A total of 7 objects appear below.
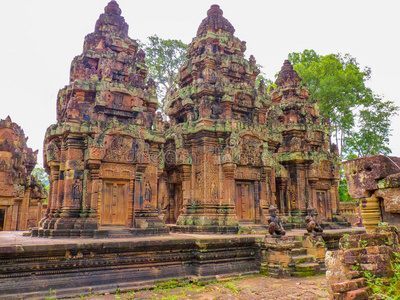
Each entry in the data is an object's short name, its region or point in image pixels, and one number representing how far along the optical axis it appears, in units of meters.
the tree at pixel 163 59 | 23.22
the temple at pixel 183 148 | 8.53
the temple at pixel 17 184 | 13.73
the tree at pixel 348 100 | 22.28
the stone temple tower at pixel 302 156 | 14.70
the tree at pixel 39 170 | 44.66
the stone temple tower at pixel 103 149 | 8.29
